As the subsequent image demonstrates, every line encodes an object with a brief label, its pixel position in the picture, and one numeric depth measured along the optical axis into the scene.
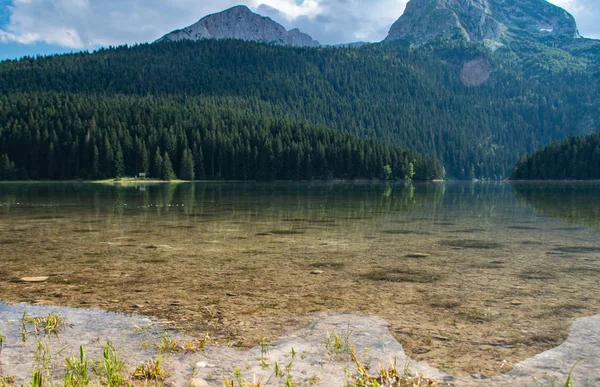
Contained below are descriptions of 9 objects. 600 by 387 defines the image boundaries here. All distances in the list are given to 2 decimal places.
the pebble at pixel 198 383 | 5.38
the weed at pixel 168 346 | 6.44
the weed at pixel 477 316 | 7.86
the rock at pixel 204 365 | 5.93
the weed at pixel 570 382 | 5.31
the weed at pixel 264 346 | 6.30
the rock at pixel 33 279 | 10.82
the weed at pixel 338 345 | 6.40
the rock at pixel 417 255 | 14.34
